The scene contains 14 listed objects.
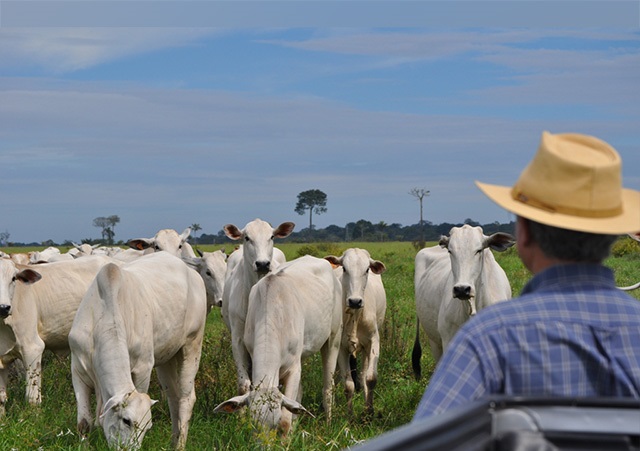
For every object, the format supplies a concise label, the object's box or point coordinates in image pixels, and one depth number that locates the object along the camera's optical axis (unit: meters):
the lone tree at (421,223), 85.09
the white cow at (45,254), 18.50
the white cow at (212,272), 14.57
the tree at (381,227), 116.68
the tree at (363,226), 121.44
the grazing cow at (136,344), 7.61
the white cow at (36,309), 11.13
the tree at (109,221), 103.82
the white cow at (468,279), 9.59
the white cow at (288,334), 7.93
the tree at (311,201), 127.69
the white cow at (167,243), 14.41
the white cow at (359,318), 11.26
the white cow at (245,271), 10.16
